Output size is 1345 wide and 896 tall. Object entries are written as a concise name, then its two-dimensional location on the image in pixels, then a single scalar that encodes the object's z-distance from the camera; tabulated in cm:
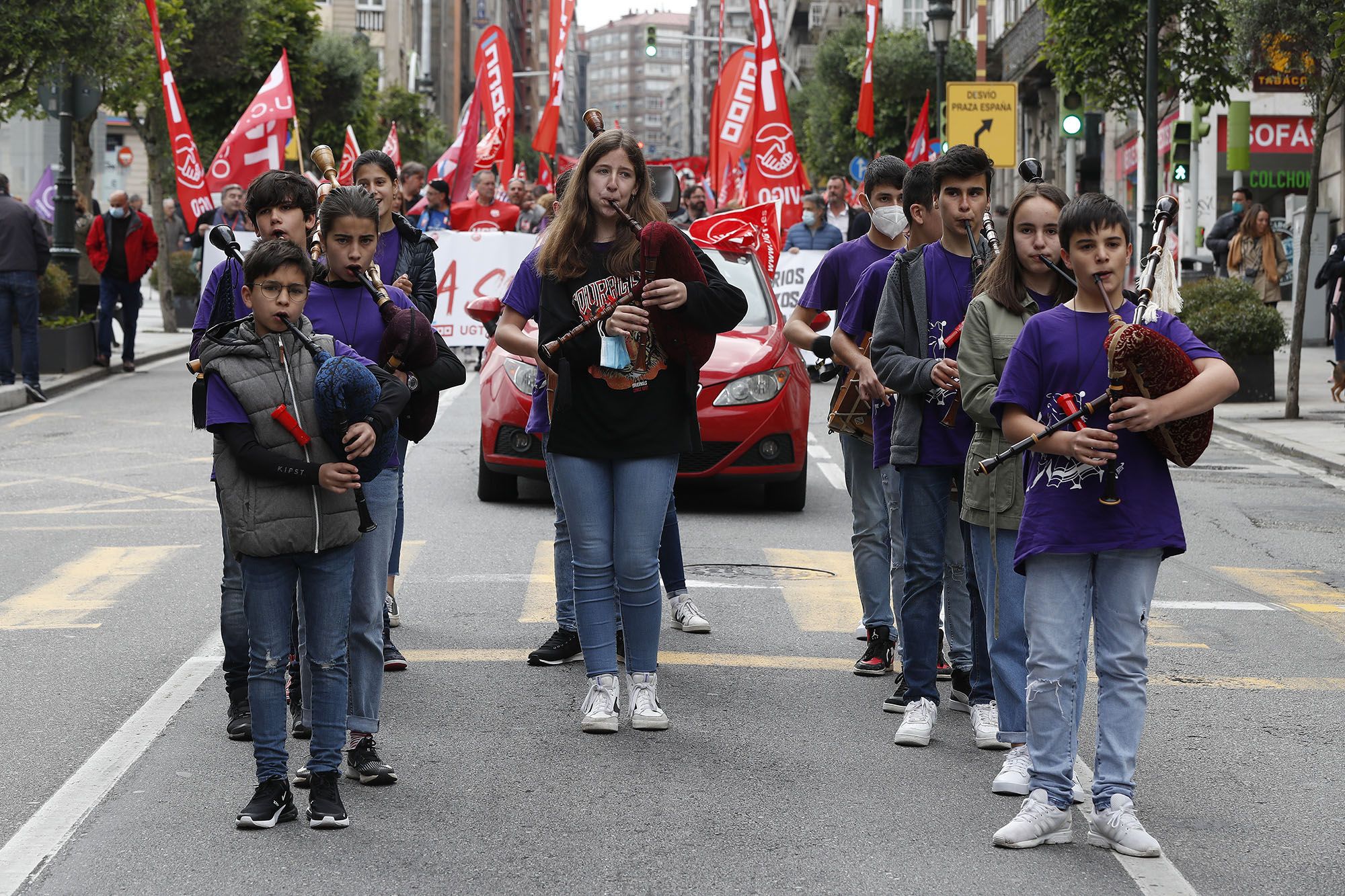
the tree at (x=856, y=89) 5125
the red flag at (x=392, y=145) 2595
